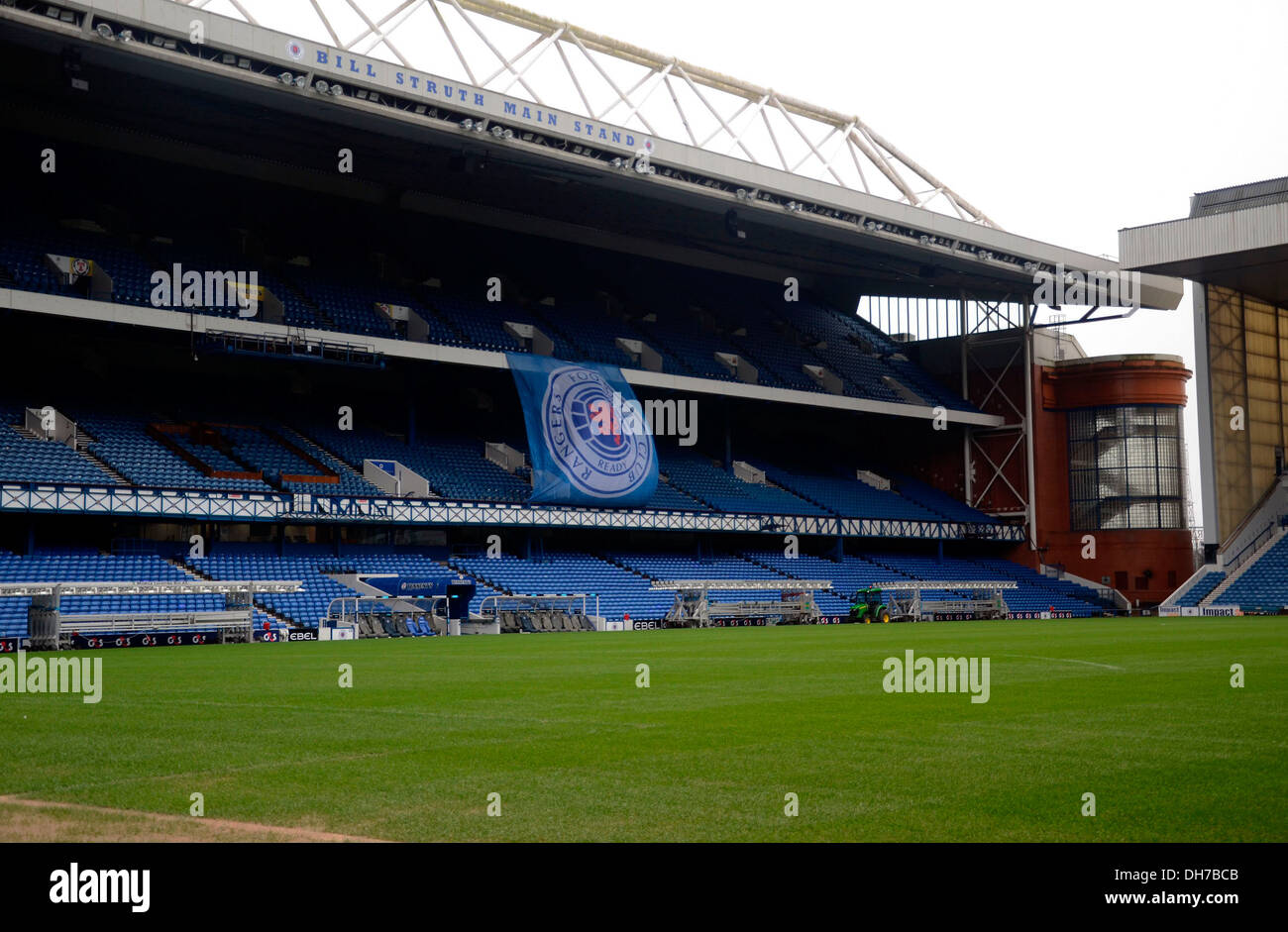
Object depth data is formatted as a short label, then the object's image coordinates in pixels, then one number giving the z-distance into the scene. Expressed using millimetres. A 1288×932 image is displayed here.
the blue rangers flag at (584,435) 48375
